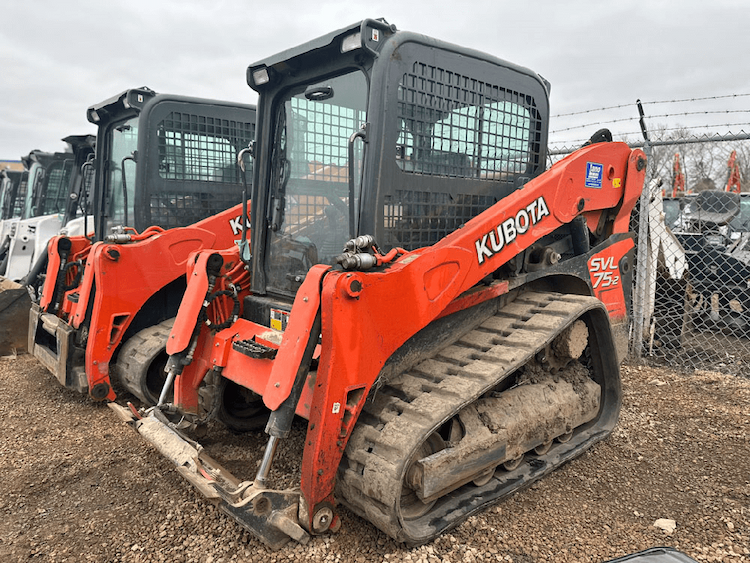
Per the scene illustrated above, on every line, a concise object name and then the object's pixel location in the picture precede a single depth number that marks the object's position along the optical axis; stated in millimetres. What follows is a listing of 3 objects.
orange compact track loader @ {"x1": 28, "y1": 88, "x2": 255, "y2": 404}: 4648
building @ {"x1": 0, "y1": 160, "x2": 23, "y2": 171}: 28597
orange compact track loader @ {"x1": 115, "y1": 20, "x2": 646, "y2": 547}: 2637
